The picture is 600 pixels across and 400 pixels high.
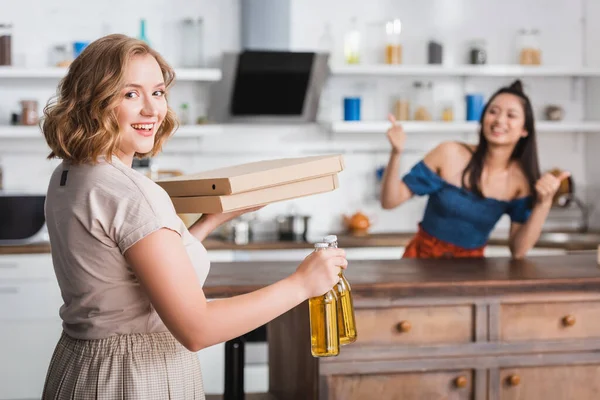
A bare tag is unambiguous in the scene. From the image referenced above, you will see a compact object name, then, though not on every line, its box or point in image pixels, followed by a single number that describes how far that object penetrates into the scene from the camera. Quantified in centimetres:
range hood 521
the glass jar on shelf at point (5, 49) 523
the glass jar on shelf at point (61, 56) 527
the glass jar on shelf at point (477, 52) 571
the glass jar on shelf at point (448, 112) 568
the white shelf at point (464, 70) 546
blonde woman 150
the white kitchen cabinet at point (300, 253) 509
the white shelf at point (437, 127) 543
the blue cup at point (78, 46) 520
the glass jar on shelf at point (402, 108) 566
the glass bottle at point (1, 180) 539
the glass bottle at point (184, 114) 539
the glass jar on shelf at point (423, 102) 564
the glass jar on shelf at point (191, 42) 548
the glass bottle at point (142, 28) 526
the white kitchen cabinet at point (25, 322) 477
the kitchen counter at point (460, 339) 255
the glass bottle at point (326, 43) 562
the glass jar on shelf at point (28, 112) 520
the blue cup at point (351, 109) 546
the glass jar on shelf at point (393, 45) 557
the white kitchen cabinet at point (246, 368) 483
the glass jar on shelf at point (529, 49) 579
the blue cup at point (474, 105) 560
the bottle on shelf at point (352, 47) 556
